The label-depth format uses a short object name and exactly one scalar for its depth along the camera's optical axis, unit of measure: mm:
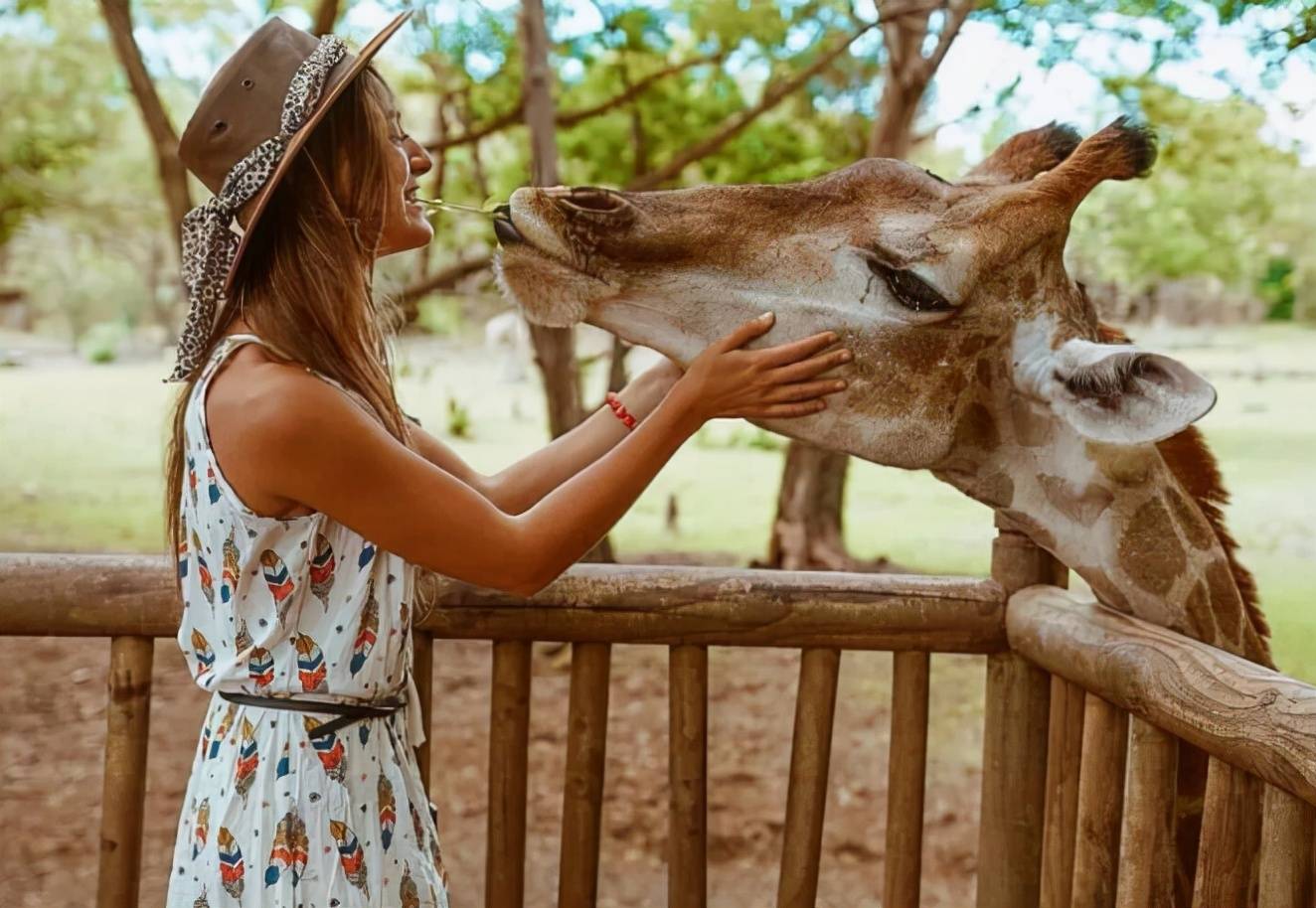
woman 1391
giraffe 1790
